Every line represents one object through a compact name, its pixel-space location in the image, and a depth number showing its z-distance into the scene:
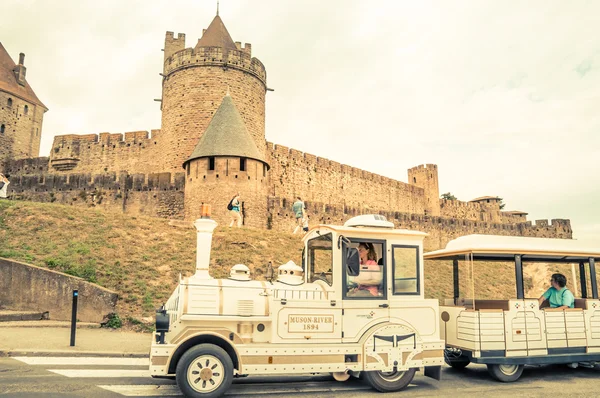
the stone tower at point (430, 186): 49.03
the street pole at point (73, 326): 8.59
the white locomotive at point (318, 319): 6.00
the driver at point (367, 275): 6.86
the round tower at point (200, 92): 29.33
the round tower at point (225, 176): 22.52
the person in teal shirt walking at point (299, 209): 20.61
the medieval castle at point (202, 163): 23.36
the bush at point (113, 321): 10.60
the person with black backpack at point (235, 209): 19.02
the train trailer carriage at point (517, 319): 7.50
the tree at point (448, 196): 74.62
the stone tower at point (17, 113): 39.41
